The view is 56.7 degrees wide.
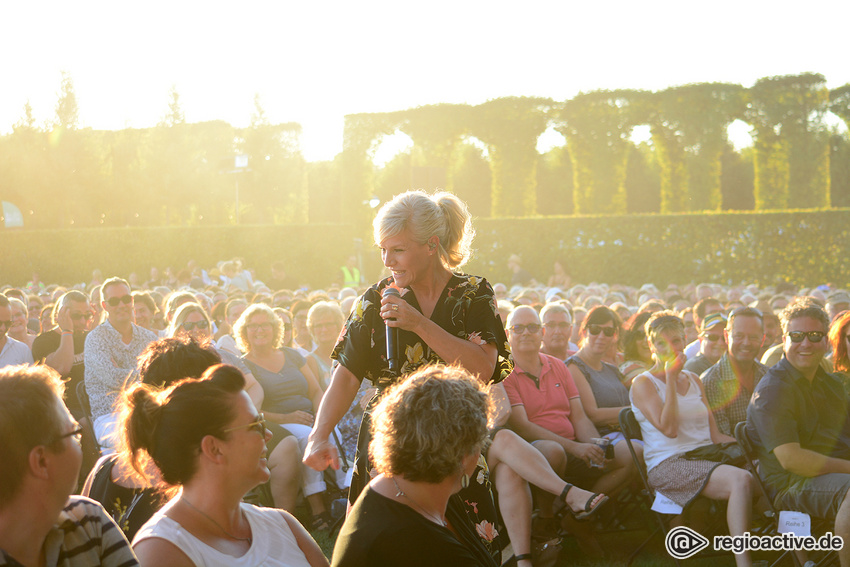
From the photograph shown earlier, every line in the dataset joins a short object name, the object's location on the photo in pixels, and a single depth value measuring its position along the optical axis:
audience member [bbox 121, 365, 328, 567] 2.14
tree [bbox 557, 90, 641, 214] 24.97
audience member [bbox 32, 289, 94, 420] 6.63
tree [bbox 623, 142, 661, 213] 46.81
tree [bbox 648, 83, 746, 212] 24.13
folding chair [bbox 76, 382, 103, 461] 5.09
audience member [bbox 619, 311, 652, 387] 6.62
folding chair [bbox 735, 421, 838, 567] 4.53
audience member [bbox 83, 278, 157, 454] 5.64
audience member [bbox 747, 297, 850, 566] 4.21
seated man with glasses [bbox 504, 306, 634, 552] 5.22
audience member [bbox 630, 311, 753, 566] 4.70
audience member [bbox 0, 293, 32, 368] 6.48
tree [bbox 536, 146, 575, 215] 47.00
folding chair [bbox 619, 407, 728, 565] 4.95
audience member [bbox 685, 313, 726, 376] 6.22
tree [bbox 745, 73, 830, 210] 23.50
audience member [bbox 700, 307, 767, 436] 5.55
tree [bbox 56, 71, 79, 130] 36.00
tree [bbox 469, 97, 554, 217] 25.70
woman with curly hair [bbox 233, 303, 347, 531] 6.22
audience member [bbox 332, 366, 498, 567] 2.10
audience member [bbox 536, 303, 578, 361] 6.44
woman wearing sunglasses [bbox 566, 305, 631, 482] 5.79
